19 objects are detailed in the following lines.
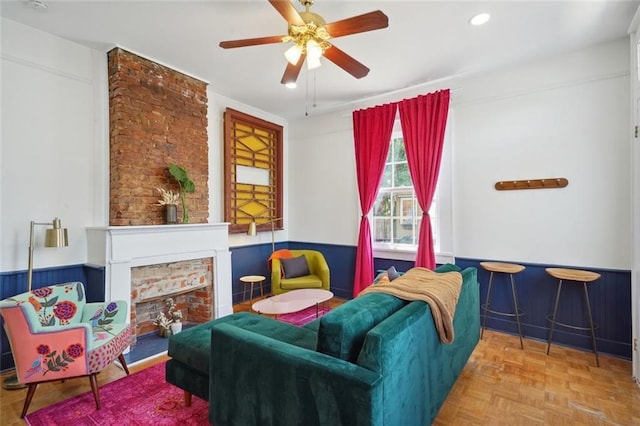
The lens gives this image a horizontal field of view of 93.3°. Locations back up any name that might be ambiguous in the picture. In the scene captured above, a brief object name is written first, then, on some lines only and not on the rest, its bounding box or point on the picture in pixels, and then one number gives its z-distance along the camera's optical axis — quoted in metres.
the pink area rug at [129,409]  1.97
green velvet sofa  1.26
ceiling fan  1.88
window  3.81
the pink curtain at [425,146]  3.72
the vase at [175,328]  3.31
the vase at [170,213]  3.31
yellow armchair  4.00
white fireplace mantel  2.82
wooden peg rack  3.11
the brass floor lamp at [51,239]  2.47
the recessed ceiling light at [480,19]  2.50
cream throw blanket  1.80
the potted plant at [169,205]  3.31
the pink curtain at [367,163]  4.20
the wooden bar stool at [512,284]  3.09
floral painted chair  1.99
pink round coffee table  2.94
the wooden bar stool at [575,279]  2.71
